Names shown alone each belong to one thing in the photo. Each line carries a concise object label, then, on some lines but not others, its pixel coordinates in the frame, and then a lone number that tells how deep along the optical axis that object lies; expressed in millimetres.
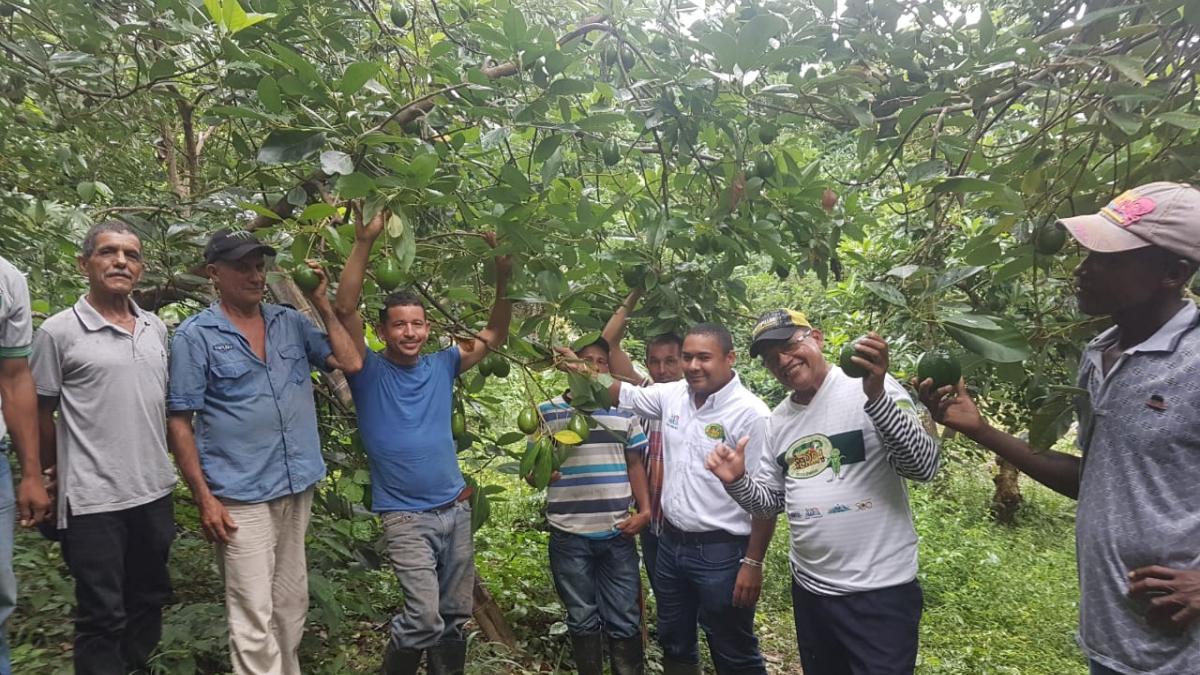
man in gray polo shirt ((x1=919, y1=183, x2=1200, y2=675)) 1258
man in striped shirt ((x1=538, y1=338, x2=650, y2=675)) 2865
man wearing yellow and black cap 1901
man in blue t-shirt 2297
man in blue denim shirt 2025
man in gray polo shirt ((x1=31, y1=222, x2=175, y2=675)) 2027
